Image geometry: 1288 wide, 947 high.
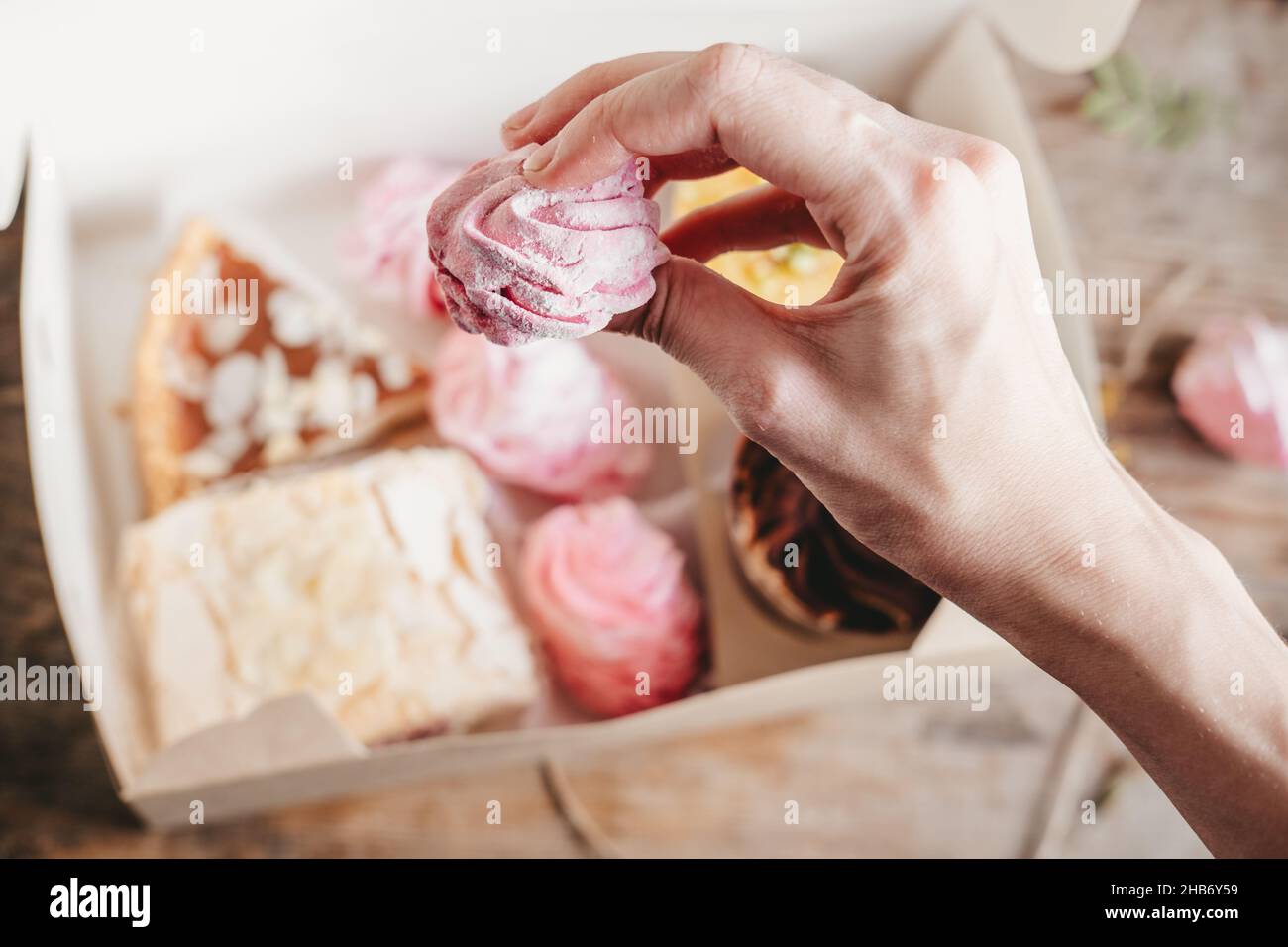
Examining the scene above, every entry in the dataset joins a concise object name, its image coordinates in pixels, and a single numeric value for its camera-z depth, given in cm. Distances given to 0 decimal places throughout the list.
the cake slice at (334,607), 41
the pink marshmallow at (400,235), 45
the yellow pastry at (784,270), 42
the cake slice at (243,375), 45
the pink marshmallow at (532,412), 43
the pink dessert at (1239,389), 47
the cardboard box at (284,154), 38
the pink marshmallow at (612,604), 42
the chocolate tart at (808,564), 41
